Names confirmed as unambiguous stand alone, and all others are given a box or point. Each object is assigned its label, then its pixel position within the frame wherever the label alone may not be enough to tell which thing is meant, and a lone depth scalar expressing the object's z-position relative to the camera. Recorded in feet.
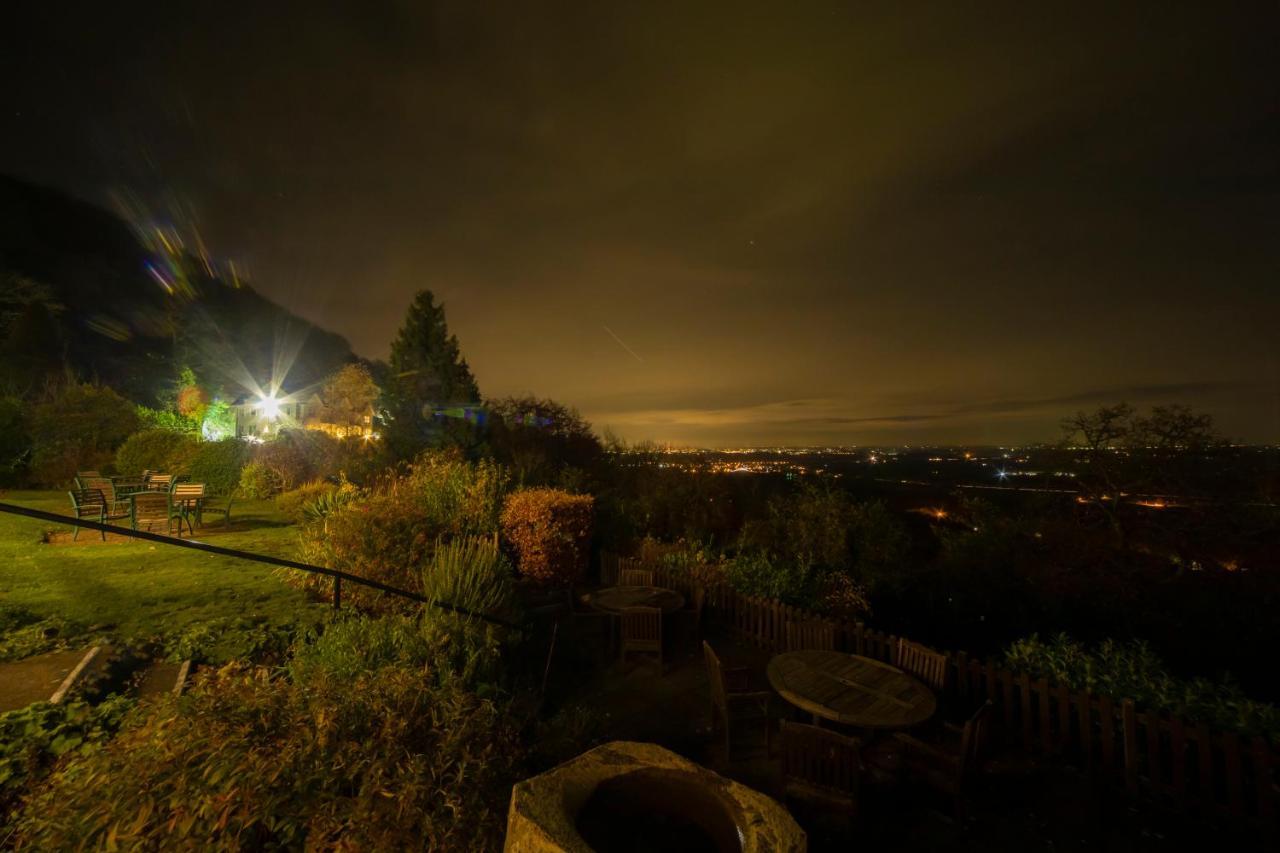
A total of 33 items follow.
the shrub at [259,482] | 52.85
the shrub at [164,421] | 65.90
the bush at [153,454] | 53.88
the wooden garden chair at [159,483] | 38.37
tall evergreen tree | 55.72
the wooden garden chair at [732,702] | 15.61
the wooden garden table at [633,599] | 23.91
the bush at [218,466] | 52.95
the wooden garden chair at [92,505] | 28.94
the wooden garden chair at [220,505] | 38.37
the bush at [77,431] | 52.97
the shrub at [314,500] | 30.35
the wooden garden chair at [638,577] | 28.73
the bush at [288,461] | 55.36
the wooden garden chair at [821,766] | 12.37
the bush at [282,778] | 6.31
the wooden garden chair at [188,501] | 31.94
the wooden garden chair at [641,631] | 21.79
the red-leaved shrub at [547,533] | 29.12
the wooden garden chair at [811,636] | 22.36
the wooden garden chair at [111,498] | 31.04
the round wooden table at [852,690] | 14.37
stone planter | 5.94
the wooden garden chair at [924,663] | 18.21
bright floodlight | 106.63
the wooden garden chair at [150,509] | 30.83
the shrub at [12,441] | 50.55
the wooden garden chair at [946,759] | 13.05
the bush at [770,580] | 28.35
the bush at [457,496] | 29.50
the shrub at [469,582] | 18.13
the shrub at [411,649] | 13.29
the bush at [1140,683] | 14.35
